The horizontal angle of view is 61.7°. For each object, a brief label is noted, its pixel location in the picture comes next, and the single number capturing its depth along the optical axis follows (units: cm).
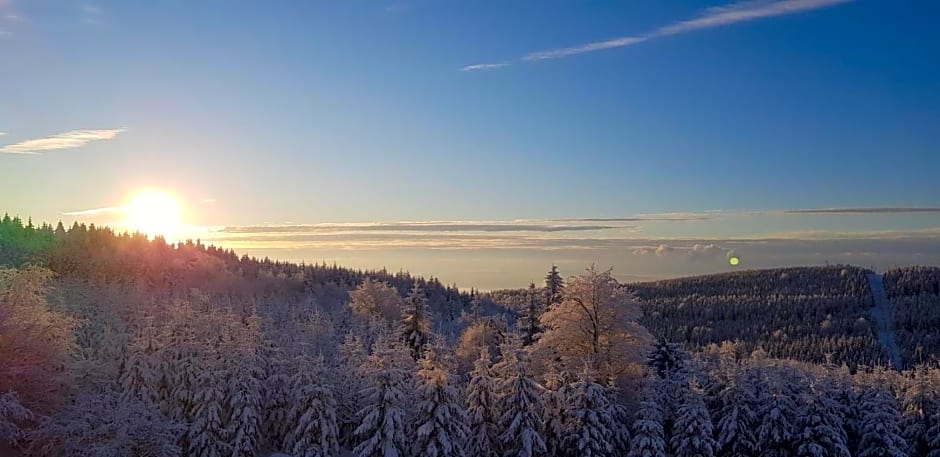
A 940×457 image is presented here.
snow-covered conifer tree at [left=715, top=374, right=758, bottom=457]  4528
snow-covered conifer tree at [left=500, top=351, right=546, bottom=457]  3919
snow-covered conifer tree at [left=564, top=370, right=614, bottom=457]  4081
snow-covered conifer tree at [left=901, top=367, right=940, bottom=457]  5006
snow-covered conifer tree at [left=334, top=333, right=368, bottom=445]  4459
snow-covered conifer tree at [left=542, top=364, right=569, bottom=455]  4181
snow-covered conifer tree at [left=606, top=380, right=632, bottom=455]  4238
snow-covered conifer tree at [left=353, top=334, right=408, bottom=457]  3781
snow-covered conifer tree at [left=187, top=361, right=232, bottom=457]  4144
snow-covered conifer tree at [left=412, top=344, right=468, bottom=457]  3741
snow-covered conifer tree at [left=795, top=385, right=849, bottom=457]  4438
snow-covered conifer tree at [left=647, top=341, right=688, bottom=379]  5250
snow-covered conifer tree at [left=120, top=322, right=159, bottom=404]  4412
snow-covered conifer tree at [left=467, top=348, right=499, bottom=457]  3984
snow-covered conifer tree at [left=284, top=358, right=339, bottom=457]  4078
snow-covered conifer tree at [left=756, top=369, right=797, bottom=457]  4509
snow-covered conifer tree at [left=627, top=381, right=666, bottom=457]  4181
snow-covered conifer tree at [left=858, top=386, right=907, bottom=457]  4547
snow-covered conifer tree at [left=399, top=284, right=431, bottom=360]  6531
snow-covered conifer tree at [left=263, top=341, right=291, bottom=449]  4491
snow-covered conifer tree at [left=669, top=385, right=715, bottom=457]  4319
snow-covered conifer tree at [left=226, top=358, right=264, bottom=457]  4222
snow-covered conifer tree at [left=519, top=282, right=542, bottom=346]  6525
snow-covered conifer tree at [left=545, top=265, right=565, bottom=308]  6688
